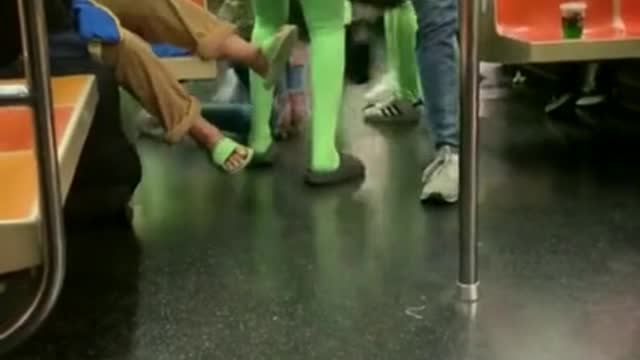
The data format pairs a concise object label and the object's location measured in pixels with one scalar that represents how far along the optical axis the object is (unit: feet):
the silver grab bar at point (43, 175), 3.35
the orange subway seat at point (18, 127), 4.52
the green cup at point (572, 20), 8.89
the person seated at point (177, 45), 7.33
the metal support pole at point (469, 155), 5.77
